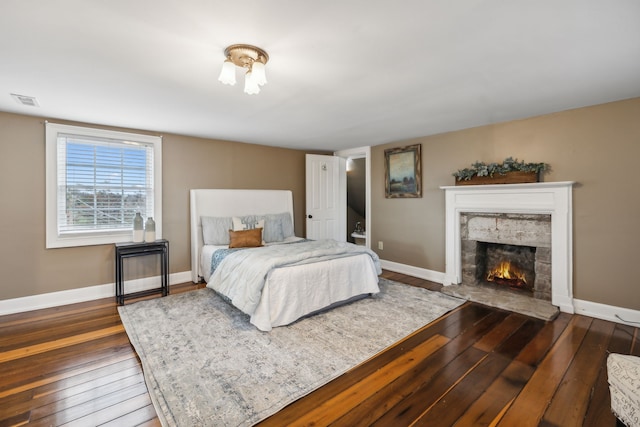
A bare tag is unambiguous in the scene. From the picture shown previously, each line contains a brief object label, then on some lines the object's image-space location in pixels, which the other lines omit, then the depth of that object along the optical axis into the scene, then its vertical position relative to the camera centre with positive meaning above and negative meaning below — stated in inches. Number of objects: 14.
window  132.8 +15.6
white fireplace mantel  122.7 +2.9
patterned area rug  68.7 -44.0
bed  109.4 -25.7
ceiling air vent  104.2 +43.4
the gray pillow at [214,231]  163.8 -9.9
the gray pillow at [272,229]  177.0 -9.7
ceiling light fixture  71.9 +40.4
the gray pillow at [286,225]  186.7 -7.7
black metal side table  136.4 -20.5
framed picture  176.9 +26.5
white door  207.6 +12.5
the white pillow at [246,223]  167.9 -5.6
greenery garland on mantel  129.4 +21.2
